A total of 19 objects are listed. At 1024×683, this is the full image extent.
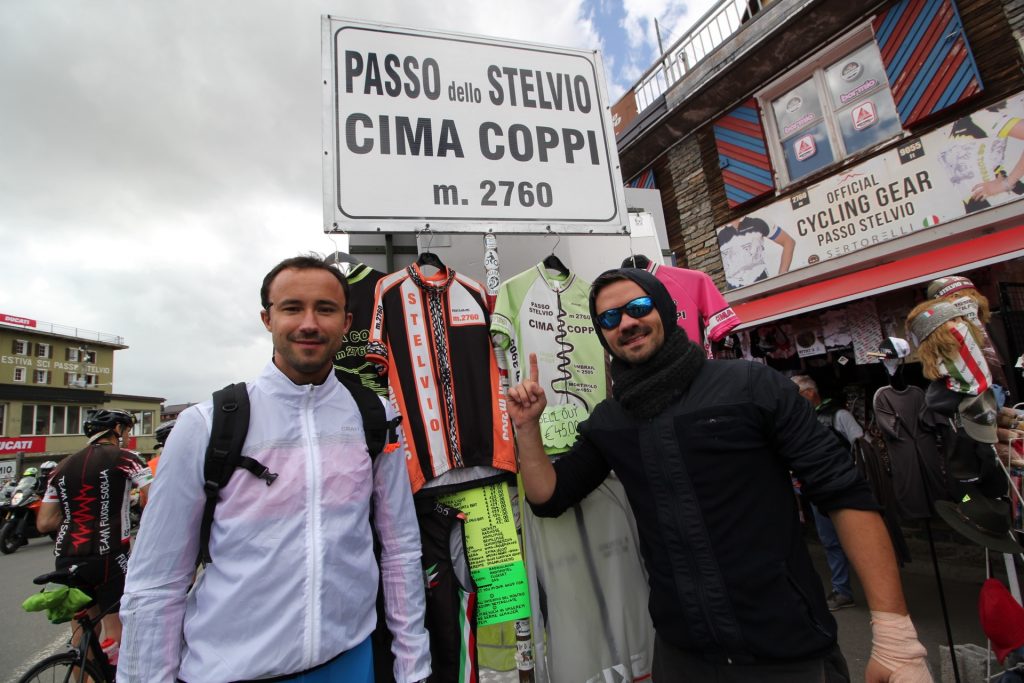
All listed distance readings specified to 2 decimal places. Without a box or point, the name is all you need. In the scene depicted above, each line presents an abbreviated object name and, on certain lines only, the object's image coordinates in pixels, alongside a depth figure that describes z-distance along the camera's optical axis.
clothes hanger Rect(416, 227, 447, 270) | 2.17
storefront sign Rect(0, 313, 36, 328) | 36.66
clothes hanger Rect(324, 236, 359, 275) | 2.21
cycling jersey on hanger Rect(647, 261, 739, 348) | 2.49
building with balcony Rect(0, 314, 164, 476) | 32.81
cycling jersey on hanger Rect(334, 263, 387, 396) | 1.91
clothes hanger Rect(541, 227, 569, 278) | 2.40
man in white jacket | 1.23
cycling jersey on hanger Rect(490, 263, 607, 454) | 2.09
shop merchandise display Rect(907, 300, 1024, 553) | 2.71
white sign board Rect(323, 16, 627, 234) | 2.03
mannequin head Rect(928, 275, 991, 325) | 2.87
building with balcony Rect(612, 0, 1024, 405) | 5.21
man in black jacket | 1.44
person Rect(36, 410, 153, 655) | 3.89
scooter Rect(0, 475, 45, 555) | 11.99
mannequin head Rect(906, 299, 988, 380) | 2.77
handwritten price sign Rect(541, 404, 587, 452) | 2.02
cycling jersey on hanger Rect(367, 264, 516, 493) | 1.85
